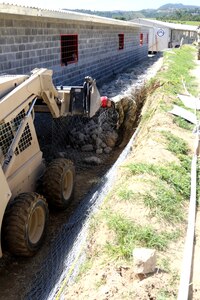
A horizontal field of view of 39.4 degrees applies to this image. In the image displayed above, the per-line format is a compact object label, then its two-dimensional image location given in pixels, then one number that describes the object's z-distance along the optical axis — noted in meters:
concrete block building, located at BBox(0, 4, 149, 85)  6.06
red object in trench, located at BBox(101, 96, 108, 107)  6.01
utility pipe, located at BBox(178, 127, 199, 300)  2.62
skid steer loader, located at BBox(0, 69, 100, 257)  3.84
